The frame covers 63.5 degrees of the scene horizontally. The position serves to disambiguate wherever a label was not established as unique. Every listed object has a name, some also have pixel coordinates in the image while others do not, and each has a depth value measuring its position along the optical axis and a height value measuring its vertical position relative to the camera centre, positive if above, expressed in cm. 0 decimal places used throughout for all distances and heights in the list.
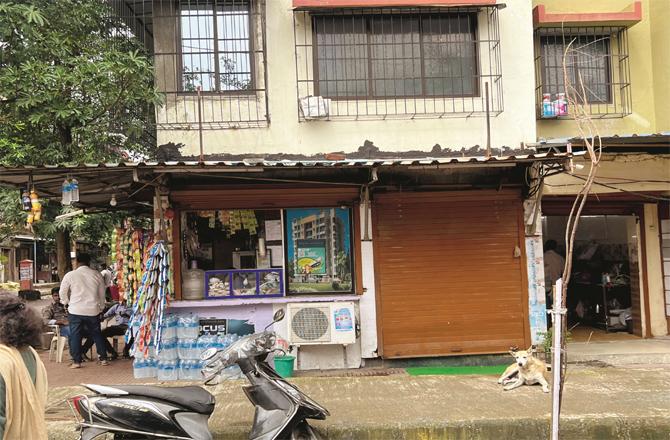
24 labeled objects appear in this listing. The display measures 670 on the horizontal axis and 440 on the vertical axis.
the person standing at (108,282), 1369 -100
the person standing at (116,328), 894 -139
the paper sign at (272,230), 795 +11
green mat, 759 -200
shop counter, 750 -88
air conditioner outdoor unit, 757 -124
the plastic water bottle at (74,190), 630 +64
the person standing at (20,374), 291 -71
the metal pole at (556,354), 340 -81
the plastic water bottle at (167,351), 744 -150
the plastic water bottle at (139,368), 752 -174
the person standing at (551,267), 1041 -79
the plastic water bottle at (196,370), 748 -179
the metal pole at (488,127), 745 +145
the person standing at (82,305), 830 -93
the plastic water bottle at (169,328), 744 -119
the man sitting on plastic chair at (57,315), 910 -123
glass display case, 779 -64
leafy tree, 712 +219
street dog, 651 -176
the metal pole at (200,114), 716 +170
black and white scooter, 400 -129
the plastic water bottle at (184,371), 747 -179
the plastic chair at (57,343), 902 -166
